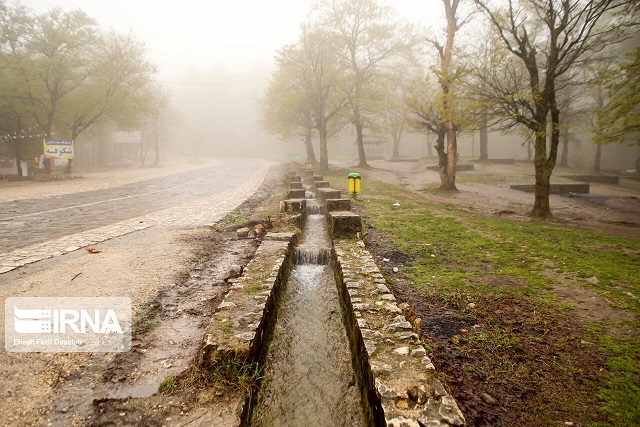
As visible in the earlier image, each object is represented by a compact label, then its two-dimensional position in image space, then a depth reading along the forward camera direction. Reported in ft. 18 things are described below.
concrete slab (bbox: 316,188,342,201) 36.28
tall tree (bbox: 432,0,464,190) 41.16
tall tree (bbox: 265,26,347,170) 82.07
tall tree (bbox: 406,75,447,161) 52.01
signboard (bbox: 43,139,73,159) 73.41
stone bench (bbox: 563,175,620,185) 68.39
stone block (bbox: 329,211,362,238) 26.55
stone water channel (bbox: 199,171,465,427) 9.12
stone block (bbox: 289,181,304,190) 47.03
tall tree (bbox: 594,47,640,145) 25.49
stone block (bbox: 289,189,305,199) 39.31
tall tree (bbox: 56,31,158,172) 79.97
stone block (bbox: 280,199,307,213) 32.09
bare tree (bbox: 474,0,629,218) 29.99
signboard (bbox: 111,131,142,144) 134.10
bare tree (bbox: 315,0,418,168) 84.64
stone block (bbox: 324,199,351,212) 33.19
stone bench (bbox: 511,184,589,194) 53.98
